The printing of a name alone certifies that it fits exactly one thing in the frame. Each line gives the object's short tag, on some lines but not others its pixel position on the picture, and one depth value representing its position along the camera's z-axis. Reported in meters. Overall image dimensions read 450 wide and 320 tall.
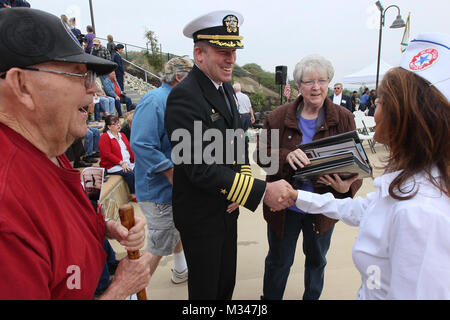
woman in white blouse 0.91
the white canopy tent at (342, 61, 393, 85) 14.15
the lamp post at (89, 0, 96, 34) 14.47
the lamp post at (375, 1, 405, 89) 11.77
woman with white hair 2.13
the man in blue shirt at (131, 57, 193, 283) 2.43
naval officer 1.69
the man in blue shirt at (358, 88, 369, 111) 16.56
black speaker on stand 11.43
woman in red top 4.93
